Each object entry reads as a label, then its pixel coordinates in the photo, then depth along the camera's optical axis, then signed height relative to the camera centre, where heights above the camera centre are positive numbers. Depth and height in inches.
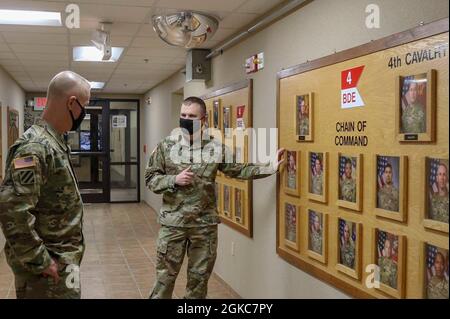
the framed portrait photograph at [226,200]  173.5 -20.4
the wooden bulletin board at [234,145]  151.7 +0.3
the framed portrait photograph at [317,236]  105.8 -20.8
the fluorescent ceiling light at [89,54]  217.3 +43.4
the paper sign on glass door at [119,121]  413.1 +21.8
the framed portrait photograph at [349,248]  92.8 -20.9
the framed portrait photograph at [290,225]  118.8 -20.6
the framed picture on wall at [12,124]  272.9 +13.4
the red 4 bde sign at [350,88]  92.1 +11.5
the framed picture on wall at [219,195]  185.6 -19.7
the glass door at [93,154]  404.8 -6.9
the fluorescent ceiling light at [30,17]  149.6 +41.7
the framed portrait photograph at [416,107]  72.6 +6.2
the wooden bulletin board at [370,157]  73.4 -2.2
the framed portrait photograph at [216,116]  179.0 +11.4
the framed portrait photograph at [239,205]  158.6 -20.4
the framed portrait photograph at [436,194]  70.2 -7.4
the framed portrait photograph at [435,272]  70.8 -19.3
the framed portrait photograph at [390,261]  80.0 -20.3
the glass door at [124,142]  413.1 +3.4
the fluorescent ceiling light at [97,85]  334.3 +44.7
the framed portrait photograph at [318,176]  105.0 -6.9
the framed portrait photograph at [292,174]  117.6 -7.2
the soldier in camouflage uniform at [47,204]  72.0 -9.3
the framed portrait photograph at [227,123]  168.1 +8.4
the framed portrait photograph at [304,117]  110.2 +6.9
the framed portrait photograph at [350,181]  92.0 -7.2
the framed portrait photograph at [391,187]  79.0 -7.2
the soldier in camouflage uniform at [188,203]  123.0 -15.1
